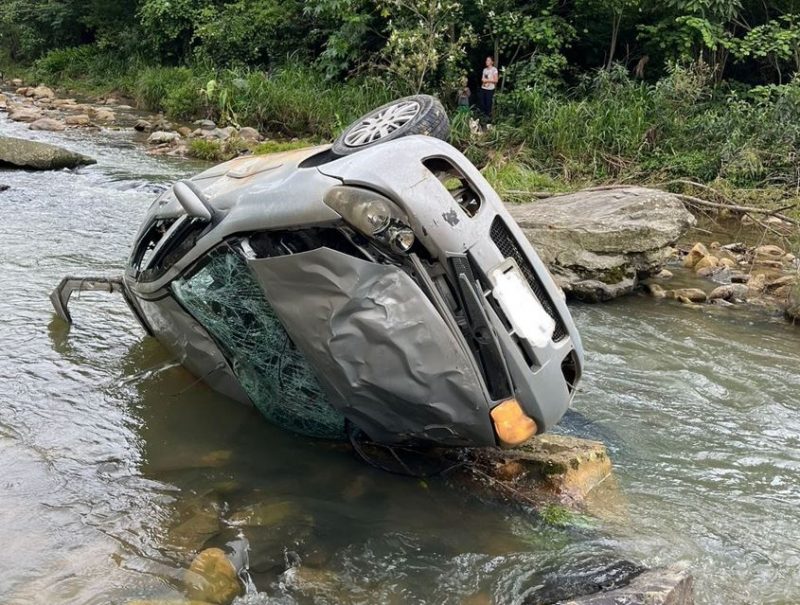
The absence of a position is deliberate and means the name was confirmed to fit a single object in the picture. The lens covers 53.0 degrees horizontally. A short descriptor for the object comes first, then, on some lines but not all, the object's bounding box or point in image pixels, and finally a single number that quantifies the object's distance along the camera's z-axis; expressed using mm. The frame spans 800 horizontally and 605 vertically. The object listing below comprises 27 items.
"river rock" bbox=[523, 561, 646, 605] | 2979
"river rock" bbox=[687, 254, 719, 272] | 8742
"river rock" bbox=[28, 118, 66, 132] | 16922
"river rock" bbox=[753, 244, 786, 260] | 9102
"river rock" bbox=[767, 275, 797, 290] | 7930
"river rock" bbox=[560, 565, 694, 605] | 2688
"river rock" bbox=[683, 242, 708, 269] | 8922
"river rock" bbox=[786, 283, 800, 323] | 7082
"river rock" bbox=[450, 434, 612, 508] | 3691
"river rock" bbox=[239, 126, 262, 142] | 15766
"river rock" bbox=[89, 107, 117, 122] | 18969
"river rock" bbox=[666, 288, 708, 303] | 7668
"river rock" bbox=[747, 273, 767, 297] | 7906
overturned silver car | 3016
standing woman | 14945
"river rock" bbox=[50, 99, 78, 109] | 20969
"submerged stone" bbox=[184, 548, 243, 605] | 3000
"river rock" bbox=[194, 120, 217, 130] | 16875
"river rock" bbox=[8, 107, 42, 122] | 18145
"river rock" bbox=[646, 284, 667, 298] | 7762
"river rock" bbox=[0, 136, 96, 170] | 11938
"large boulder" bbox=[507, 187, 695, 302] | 7465
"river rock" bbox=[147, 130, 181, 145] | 15459
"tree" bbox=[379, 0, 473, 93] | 14141
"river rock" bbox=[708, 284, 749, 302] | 7727
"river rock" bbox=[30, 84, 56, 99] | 23116
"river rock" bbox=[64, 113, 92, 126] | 17656
